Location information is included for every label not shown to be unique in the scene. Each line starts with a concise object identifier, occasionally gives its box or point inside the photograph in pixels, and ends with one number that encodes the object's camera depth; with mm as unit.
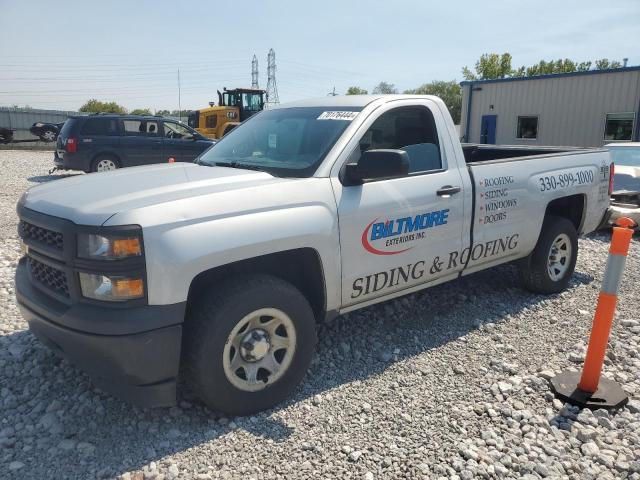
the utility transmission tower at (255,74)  81344
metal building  18156
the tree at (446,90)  78688
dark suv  12992
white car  7957
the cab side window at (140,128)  13734
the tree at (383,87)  69456
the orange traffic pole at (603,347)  3238
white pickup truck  2621
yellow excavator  21500
